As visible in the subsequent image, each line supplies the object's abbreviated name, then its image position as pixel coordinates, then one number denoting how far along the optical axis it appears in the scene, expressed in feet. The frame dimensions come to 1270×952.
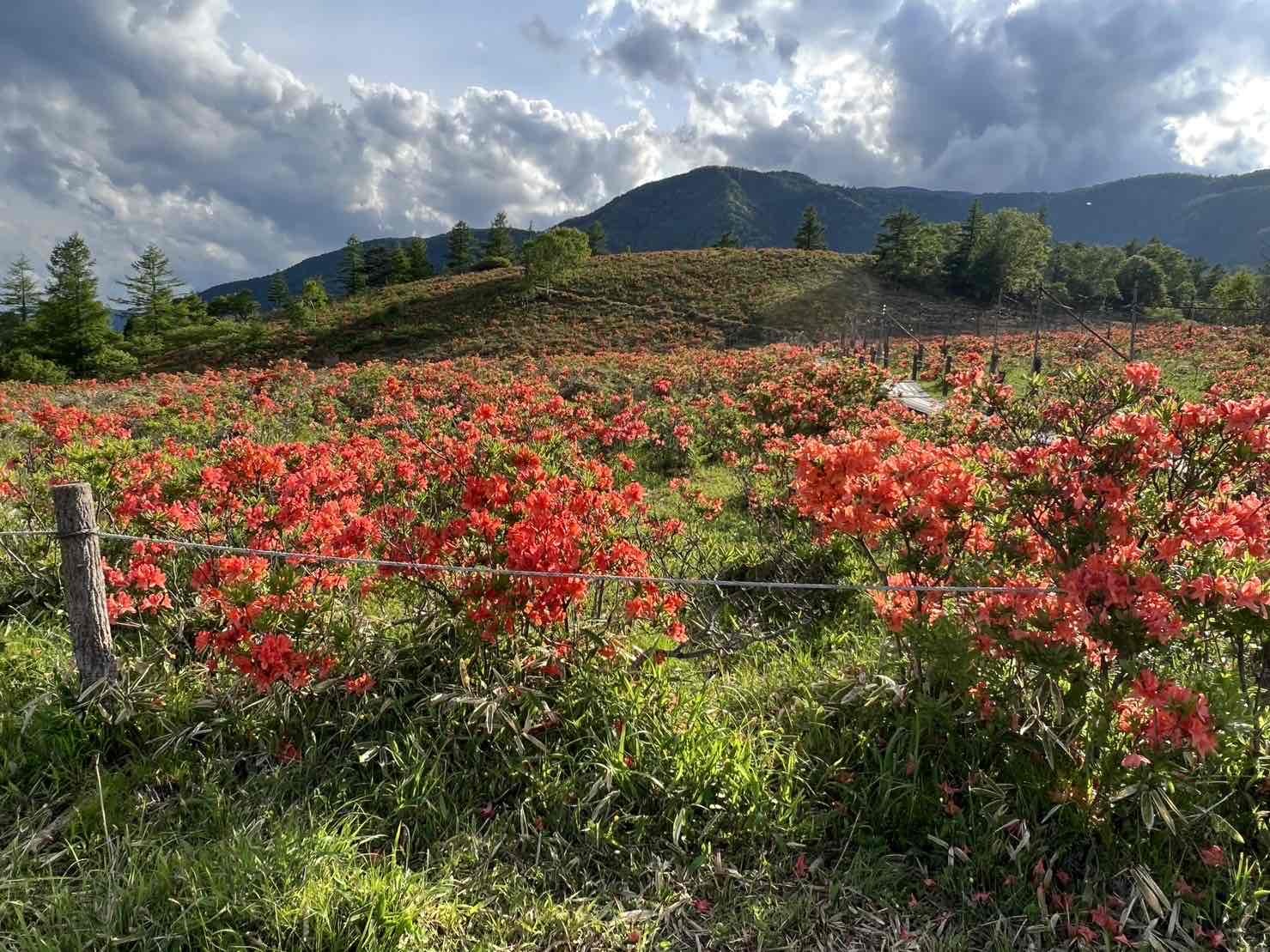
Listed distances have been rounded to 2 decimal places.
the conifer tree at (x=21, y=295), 128.98
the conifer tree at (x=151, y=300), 131.23
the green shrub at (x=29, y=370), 90.89
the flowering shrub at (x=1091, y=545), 6.68
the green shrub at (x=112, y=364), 104.06
